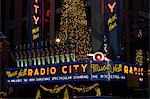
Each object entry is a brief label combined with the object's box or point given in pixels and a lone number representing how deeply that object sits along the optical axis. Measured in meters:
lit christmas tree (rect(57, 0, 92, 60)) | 35.91
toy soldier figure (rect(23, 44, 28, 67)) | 37.09
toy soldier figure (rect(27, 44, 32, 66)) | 37.02
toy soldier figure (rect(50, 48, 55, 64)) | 35.11
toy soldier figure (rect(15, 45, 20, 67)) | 37.81
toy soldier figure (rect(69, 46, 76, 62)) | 33.95
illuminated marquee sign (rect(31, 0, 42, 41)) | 43.22
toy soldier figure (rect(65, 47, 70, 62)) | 34.31
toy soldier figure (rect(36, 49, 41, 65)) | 36.39
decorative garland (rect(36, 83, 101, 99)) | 33.16
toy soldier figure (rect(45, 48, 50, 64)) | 35.45
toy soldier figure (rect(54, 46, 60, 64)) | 34.84
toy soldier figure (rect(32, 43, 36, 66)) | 36.66
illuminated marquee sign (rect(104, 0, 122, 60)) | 36.66
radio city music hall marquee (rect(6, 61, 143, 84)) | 31.31
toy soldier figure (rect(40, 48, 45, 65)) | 36.07
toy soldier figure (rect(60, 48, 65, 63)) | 34.56
